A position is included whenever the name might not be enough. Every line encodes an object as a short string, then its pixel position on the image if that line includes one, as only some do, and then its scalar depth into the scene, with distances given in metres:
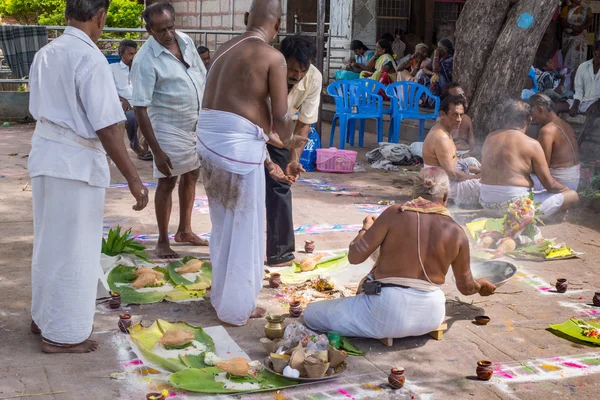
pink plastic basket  10.31
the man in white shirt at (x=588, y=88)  10.85
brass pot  4.56
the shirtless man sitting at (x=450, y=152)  7.86
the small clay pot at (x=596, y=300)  5.42
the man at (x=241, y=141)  4.74
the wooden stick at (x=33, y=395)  3.80
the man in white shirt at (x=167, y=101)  5.90
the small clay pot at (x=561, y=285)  5.70
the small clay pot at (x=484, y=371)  4.16
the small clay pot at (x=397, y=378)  4.05
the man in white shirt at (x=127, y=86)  10.40
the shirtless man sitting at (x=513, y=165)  7.50
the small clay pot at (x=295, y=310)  5.07
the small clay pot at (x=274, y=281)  5.69
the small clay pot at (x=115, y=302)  5.11
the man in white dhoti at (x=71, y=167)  4.03
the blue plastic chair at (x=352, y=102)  12.12
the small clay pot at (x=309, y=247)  6.54
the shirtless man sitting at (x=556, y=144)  8.00
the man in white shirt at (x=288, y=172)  6.00
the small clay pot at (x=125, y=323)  4.70
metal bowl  5.61
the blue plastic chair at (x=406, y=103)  12.18
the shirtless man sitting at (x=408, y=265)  4.46
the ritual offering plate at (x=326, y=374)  4.06
